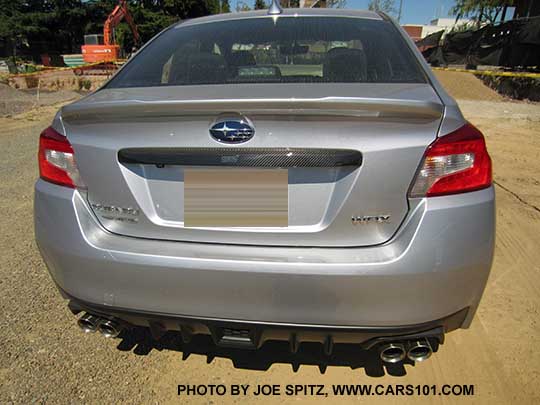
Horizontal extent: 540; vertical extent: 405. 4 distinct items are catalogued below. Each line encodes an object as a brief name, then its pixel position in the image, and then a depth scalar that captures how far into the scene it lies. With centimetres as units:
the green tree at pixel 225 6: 5581
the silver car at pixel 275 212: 134
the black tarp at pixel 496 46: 1398
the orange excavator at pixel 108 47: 2356
